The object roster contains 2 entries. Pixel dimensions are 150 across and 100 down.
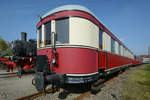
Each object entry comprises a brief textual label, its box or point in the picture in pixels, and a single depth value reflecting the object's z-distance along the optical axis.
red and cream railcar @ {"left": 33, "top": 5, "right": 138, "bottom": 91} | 3.66
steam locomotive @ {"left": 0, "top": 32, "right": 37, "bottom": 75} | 9.19
